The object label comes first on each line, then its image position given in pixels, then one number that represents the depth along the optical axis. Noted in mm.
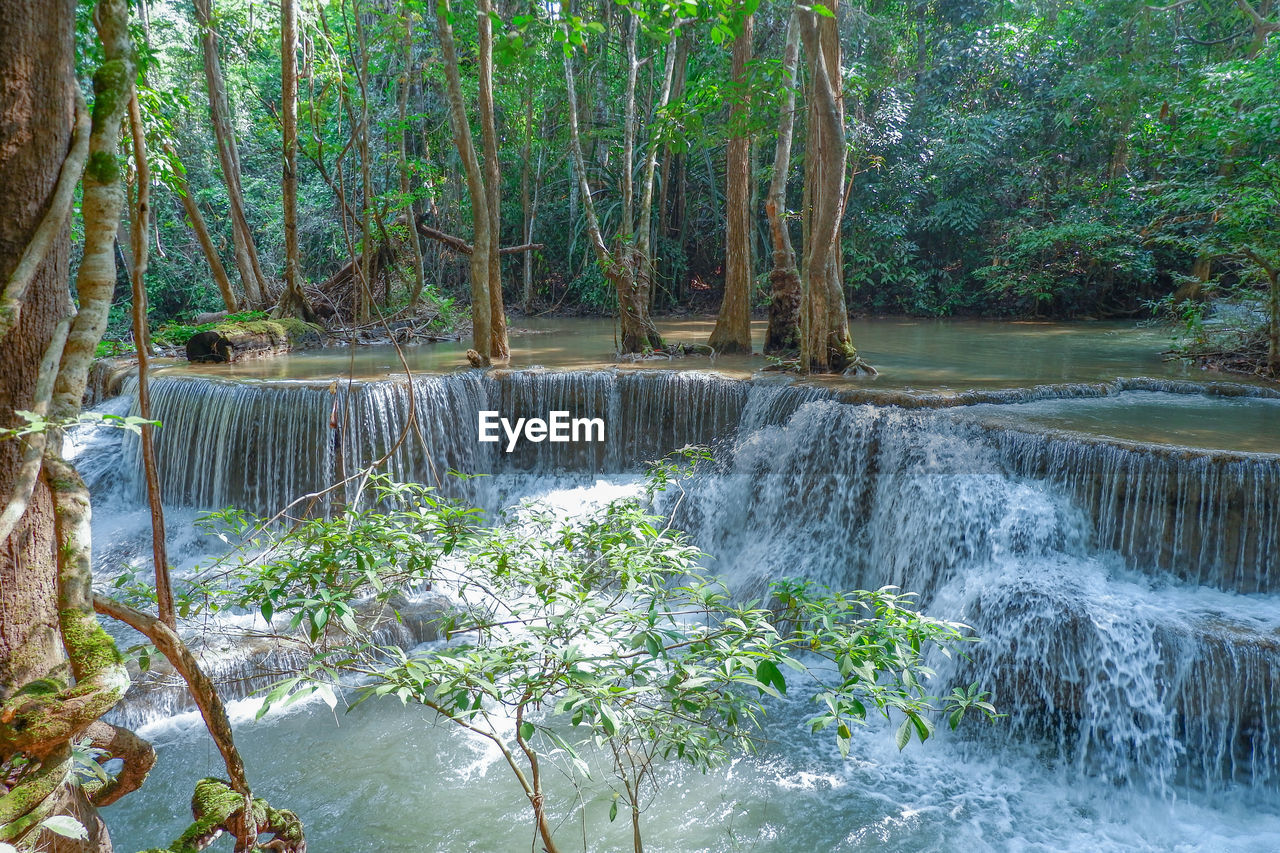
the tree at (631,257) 10352
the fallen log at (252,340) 10500
